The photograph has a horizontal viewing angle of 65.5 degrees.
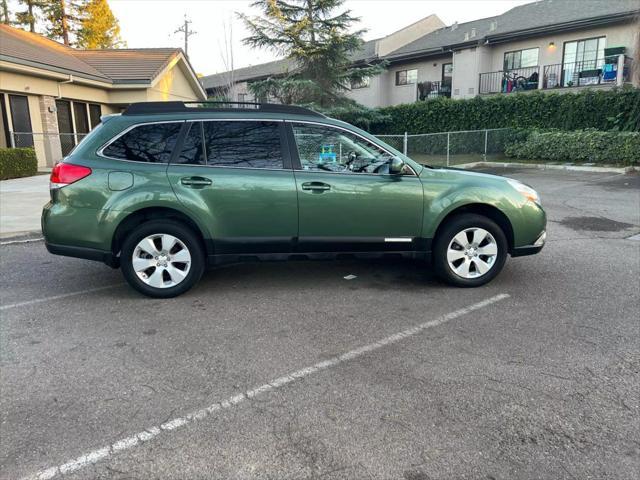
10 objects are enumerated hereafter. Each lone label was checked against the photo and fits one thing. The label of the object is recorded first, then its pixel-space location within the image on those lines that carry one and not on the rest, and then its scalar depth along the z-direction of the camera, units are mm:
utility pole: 55044
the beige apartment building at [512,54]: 20781
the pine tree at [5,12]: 36384
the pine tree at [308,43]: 21281
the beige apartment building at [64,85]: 16219
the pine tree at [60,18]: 36906
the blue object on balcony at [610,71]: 20281
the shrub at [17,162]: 14211
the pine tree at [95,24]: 38094
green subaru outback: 4703
